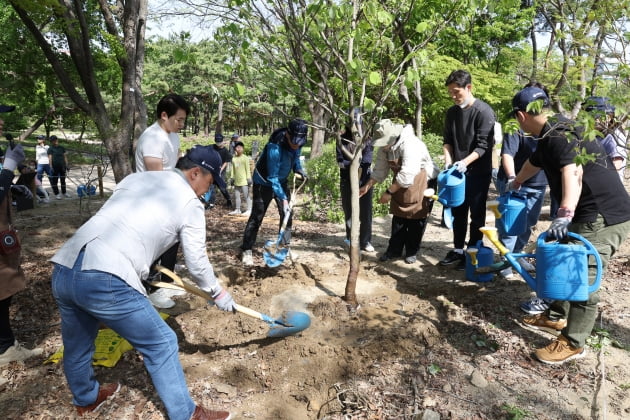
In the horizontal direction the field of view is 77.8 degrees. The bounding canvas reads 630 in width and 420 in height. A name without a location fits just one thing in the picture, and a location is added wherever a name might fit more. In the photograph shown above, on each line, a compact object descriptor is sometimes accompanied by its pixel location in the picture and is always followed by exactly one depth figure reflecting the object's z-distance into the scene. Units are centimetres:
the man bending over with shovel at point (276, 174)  436
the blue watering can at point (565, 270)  245
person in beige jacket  415
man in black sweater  392
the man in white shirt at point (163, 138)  339
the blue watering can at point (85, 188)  791
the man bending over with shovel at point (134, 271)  194
